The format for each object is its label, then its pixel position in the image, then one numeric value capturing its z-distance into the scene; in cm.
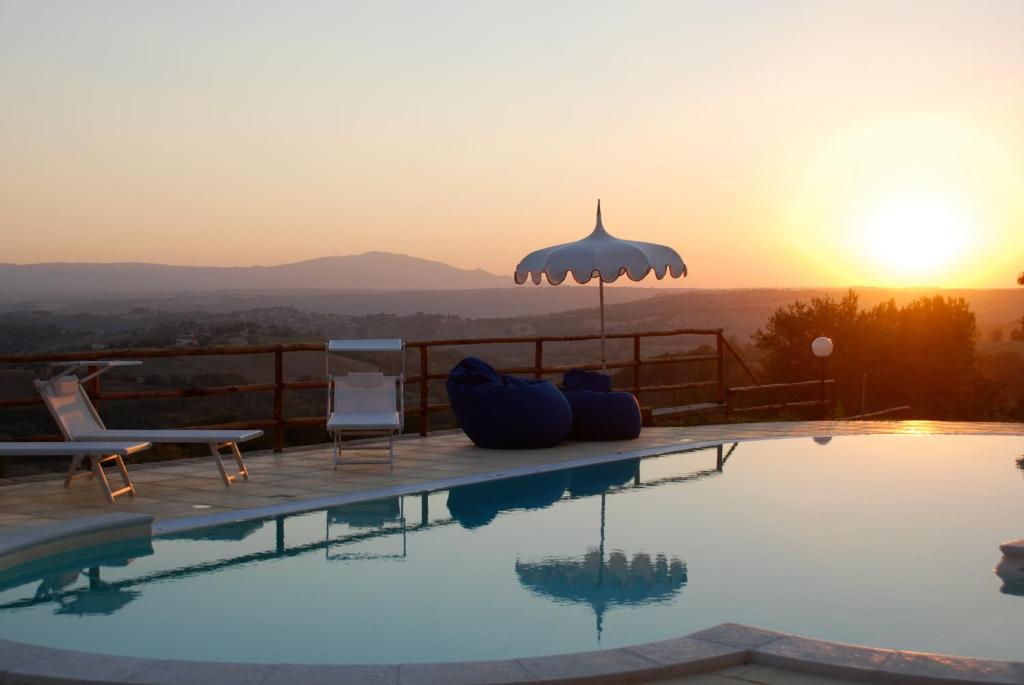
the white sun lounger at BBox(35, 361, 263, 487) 666
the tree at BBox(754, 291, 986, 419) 2959
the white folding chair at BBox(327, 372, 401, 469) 834
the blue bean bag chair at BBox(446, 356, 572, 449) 879
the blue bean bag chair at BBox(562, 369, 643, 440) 937
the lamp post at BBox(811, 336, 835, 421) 1277
